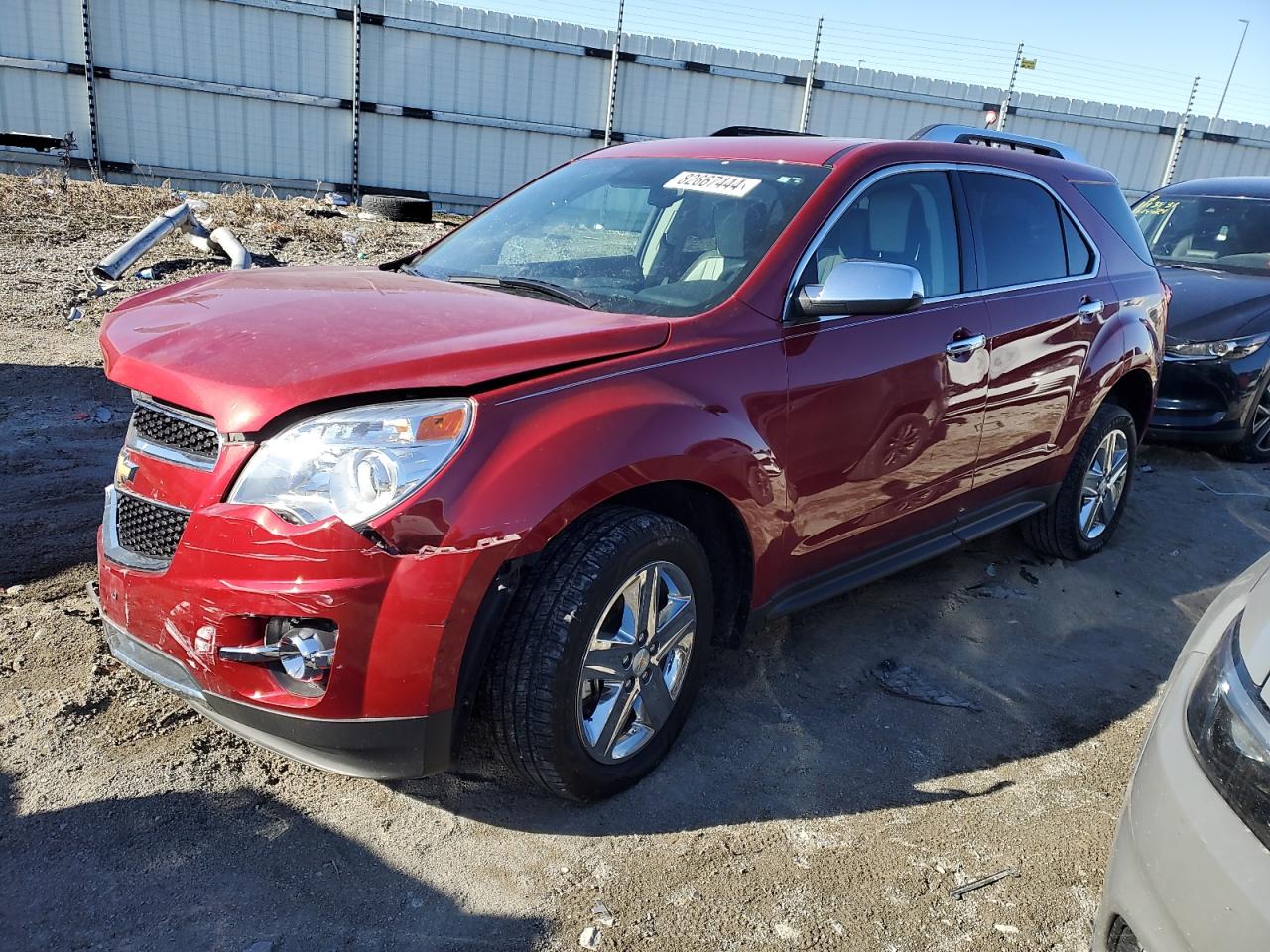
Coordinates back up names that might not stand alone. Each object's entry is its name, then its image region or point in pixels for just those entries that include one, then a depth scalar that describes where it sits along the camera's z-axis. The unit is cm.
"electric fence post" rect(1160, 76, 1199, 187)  1859
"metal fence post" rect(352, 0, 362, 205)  1370
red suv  224
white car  162
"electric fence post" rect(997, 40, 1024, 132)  1691
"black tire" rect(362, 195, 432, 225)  1100
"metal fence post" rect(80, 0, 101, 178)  1246
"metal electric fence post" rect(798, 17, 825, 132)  1593
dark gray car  647
